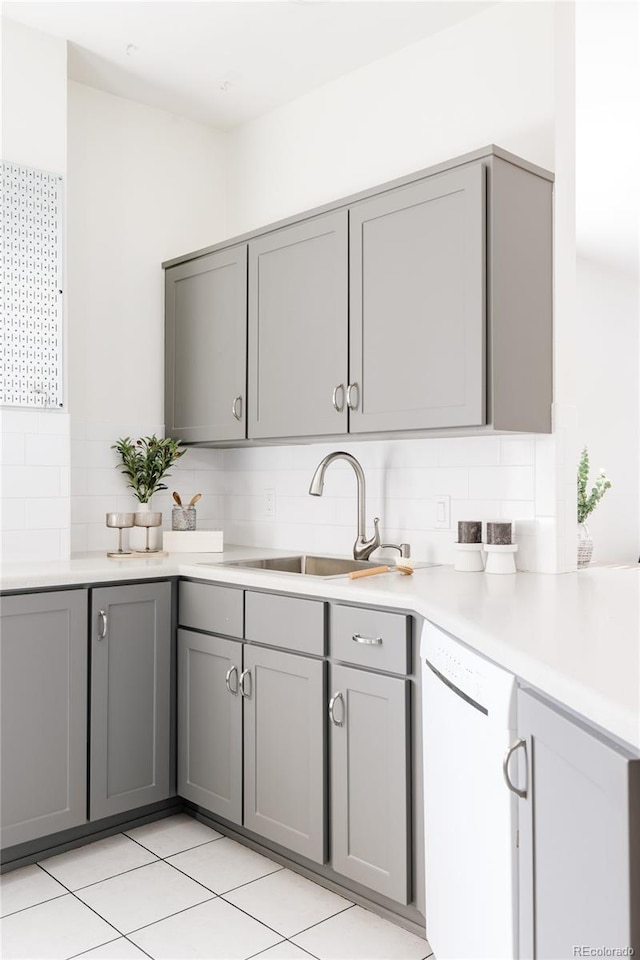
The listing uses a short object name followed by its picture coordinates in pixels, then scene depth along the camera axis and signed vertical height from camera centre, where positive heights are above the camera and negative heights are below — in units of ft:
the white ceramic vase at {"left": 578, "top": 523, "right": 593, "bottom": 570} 10.69 -0.93
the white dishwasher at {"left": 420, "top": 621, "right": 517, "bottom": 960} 4.66 -2.08
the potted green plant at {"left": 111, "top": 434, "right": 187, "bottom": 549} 11.28 +0.20
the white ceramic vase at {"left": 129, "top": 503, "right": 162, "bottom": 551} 10.91 -0.81
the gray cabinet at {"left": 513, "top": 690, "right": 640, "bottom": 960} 3.23 -1.61
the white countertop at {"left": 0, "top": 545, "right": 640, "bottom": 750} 3.81 -1.00
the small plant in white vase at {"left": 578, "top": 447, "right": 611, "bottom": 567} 10.78 -0.42
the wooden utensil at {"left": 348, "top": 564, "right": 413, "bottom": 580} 8.36 -0.98
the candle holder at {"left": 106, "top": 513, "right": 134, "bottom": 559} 10.52 -0.56
